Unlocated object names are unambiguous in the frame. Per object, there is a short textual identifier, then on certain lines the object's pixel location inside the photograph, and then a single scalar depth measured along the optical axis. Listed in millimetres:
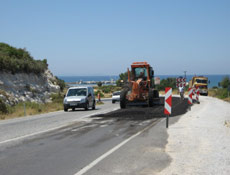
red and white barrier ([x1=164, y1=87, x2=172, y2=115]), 14688
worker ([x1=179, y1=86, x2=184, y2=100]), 37947
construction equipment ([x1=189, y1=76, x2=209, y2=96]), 58594
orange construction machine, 26328
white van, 26203
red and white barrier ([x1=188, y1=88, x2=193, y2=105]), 26438
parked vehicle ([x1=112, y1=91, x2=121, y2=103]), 40938
